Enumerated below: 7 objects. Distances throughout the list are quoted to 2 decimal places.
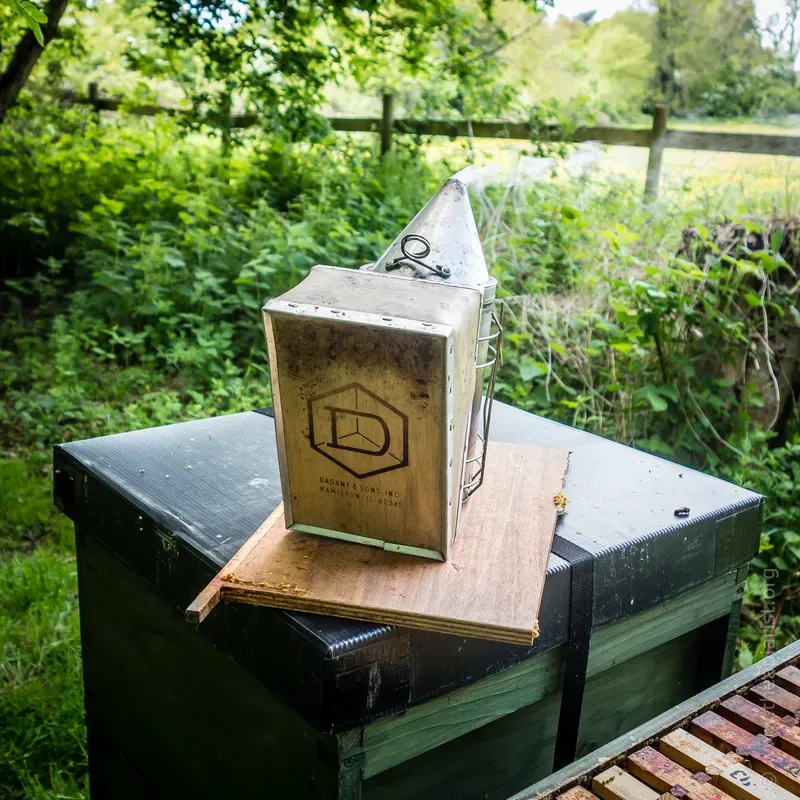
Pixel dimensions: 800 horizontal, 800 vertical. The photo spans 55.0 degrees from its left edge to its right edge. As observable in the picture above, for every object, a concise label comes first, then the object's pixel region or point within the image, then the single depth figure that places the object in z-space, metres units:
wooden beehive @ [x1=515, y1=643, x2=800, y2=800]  0.95
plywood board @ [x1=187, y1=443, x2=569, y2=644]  0.91
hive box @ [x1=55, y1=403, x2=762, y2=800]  0.96
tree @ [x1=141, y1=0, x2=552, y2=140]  4.57
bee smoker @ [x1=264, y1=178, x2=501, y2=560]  0.90
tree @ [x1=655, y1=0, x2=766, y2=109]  12.53
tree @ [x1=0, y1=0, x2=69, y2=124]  3.56
